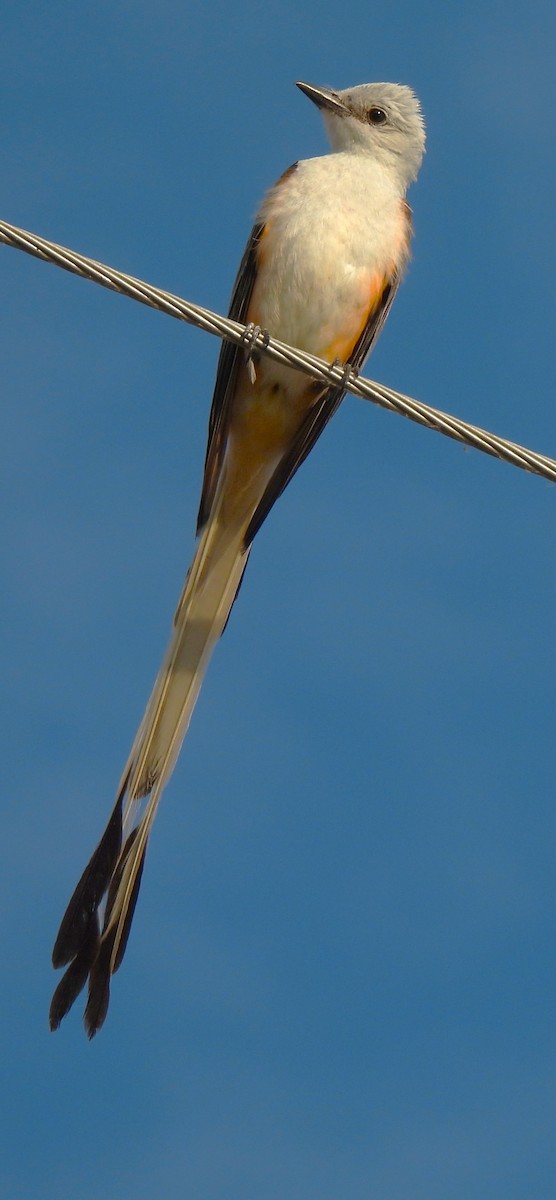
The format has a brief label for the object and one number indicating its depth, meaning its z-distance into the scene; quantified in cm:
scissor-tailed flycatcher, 877
